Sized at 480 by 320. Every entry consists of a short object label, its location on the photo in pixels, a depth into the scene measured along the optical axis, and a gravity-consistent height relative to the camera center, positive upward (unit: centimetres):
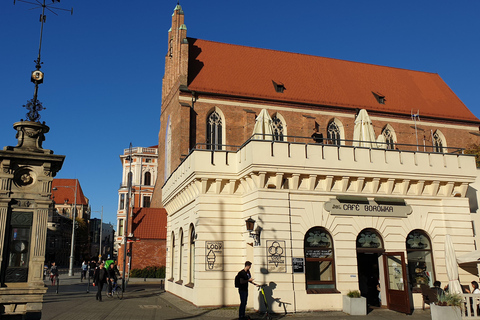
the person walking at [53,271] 3076 -115
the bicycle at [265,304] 1378 -167
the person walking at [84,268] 3943 -122
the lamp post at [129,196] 2682 +403
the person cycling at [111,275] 2100 -103
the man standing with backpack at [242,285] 1285 -95
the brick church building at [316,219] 1582 +128
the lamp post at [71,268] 4782 -144
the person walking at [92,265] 3739 -94
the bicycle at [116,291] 2128 -200
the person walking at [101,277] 1923 -100
